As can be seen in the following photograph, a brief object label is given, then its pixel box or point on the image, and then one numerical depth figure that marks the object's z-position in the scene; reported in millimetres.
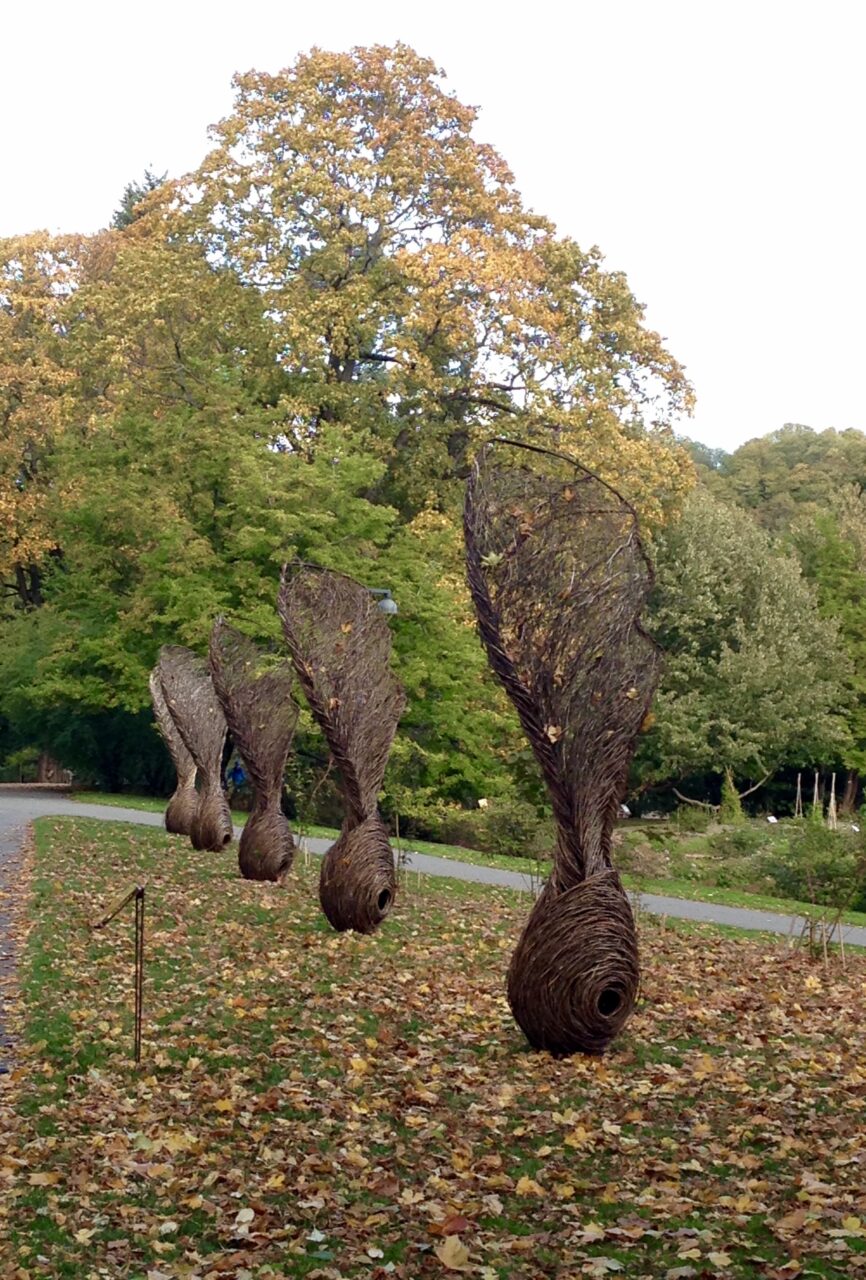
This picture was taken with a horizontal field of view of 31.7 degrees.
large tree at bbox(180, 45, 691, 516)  31766
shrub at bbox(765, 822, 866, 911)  19734
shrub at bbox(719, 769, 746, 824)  30641
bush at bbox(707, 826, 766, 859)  26156
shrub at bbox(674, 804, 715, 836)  29859
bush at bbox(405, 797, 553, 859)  25469
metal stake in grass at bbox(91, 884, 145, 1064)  8470
